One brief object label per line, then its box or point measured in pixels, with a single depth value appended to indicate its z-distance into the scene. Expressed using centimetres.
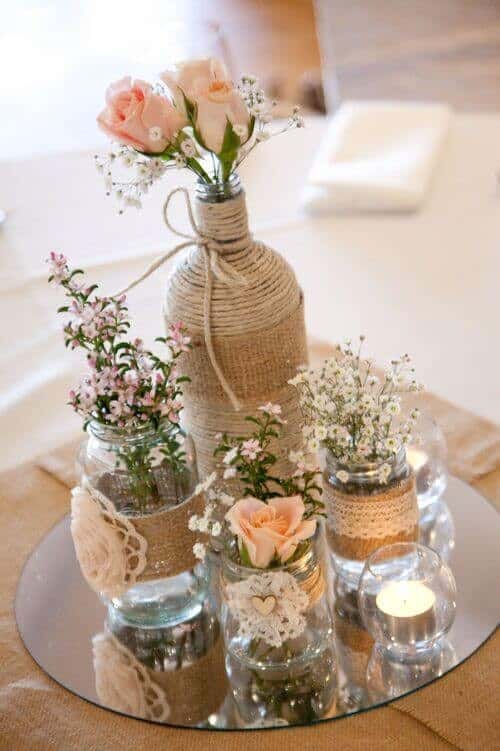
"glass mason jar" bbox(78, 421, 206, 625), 97
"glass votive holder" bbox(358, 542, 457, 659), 96
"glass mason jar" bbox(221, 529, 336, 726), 93
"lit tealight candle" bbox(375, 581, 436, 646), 95
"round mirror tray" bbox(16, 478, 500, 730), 93
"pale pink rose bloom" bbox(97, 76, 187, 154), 93
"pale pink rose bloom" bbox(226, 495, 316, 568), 90
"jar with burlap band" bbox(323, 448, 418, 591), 100
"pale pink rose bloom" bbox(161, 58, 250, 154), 93
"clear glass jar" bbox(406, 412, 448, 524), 114
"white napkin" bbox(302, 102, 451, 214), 181
